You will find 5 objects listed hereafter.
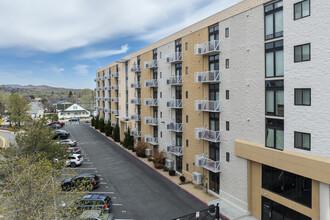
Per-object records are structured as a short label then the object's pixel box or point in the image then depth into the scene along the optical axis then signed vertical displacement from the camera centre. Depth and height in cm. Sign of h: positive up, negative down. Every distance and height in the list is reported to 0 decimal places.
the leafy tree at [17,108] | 6050 -74
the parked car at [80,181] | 2361 -837
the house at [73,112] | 9644 -332
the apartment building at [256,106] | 1367 -22
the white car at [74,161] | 3131 -803
